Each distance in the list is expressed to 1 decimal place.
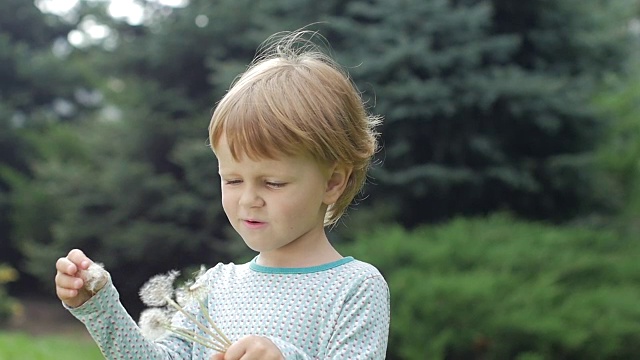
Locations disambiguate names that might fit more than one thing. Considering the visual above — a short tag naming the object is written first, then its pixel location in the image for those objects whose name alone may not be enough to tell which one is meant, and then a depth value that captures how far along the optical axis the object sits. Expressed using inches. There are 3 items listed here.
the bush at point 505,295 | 171.3
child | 68.1
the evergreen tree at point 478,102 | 263.0
